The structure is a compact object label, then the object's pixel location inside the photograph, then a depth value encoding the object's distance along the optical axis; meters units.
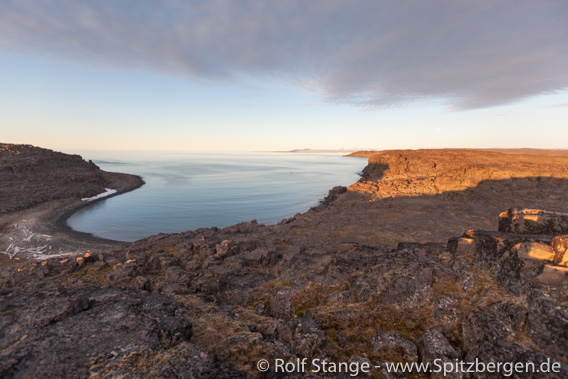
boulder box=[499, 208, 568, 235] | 9.57
